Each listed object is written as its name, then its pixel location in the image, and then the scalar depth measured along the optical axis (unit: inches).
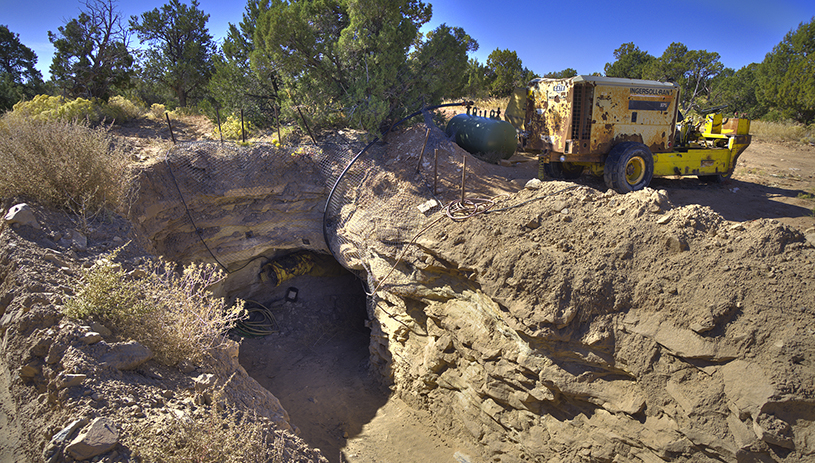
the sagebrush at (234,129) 376.8
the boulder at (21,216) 181.8
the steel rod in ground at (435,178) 283.2
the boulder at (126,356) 131.3
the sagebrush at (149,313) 145.4
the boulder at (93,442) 104.0
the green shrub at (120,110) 389.6
